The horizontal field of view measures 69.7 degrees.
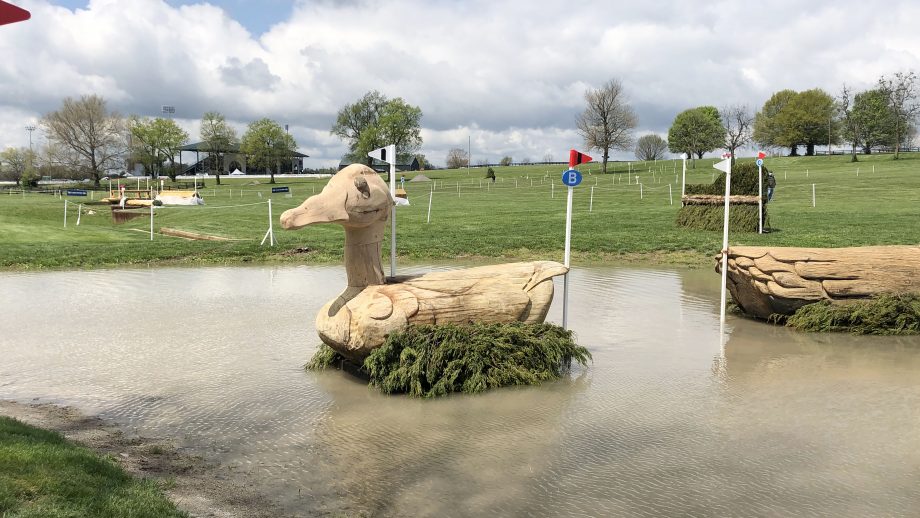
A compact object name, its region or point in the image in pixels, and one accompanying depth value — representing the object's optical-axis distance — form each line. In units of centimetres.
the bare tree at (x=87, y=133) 7406
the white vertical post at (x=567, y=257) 744
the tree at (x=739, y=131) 7800
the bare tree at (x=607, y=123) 7100
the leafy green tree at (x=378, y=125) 7862
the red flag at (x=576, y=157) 747
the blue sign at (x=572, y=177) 728
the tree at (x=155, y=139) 8219
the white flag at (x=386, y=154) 707
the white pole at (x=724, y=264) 896
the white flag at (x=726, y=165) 883
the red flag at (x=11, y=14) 322
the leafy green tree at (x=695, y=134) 8050
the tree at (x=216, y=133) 8450
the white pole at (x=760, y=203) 2019
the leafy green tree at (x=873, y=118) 7100
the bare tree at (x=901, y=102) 6900
